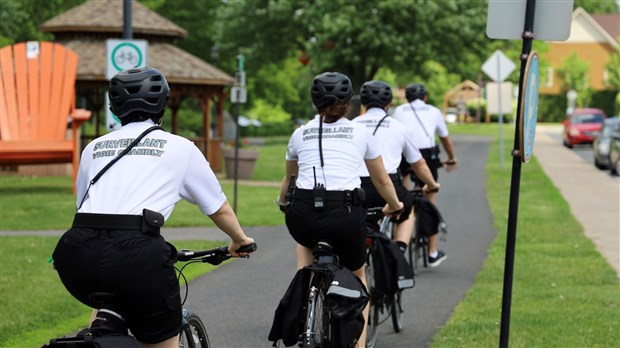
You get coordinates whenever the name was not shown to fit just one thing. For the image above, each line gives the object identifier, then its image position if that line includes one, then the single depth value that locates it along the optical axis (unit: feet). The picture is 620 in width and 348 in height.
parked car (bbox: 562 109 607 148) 171.22
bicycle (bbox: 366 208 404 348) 27.12
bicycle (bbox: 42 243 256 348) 14.20
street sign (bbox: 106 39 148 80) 51.52
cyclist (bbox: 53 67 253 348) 14.74
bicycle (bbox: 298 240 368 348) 21.99
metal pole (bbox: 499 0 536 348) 23.39
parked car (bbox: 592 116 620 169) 117.08
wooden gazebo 101.81
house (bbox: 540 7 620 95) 370.73
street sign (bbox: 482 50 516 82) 102.27
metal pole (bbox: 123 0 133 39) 58.18
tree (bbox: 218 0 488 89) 152.97
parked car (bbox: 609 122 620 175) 110.01
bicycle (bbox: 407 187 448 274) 40.50
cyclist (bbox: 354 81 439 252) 31.37
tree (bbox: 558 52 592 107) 347.56
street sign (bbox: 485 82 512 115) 116.06
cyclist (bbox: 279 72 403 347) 22.56
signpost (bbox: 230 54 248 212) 63.75
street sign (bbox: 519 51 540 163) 22.75
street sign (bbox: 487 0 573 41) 23.90
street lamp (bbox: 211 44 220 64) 155.61
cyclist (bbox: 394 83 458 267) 40.86
